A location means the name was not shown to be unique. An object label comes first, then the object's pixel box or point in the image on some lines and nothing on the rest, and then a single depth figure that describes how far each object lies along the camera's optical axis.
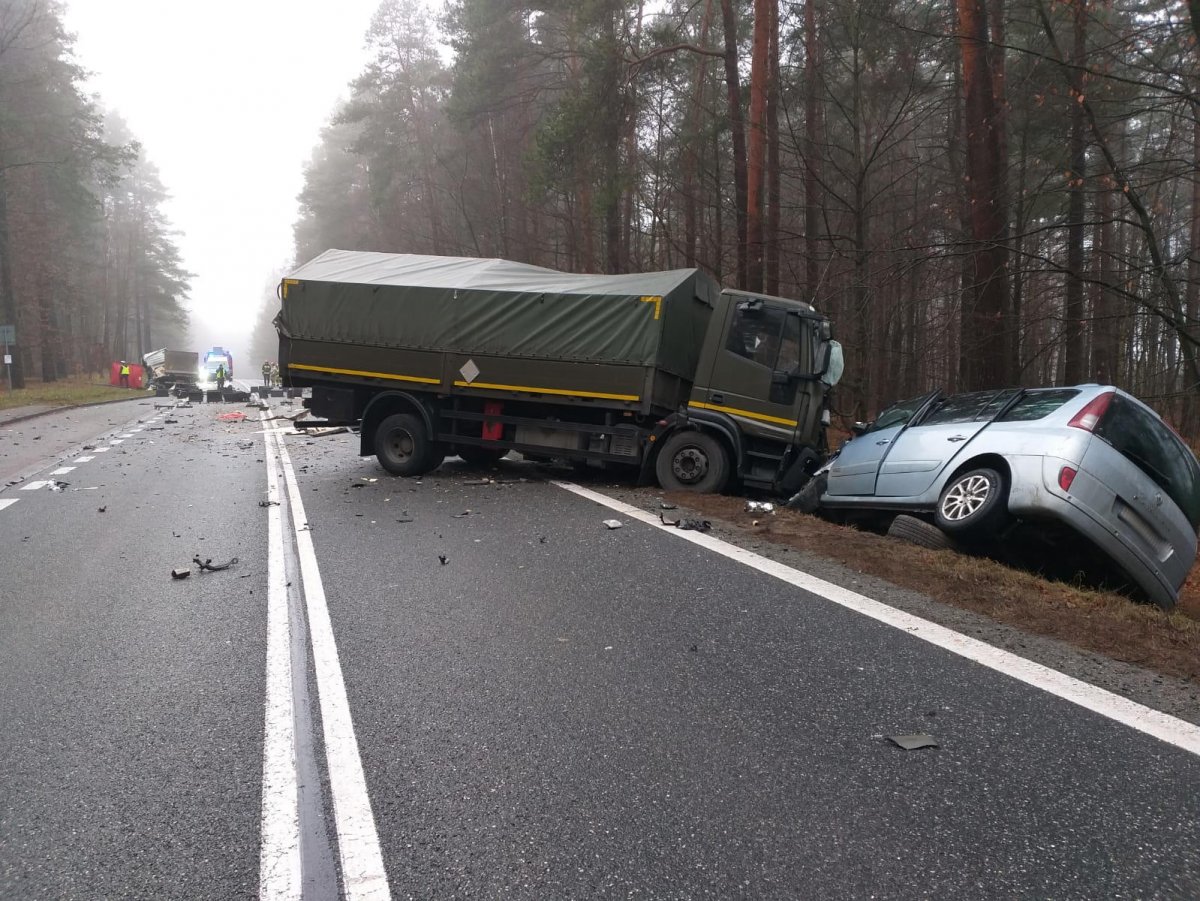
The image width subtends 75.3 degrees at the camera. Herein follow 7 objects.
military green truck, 9.17
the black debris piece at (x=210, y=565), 6.16
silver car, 5.52
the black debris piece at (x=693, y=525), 7.57
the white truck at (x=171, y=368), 40.62
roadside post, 27.17
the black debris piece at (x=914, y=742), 3.22
